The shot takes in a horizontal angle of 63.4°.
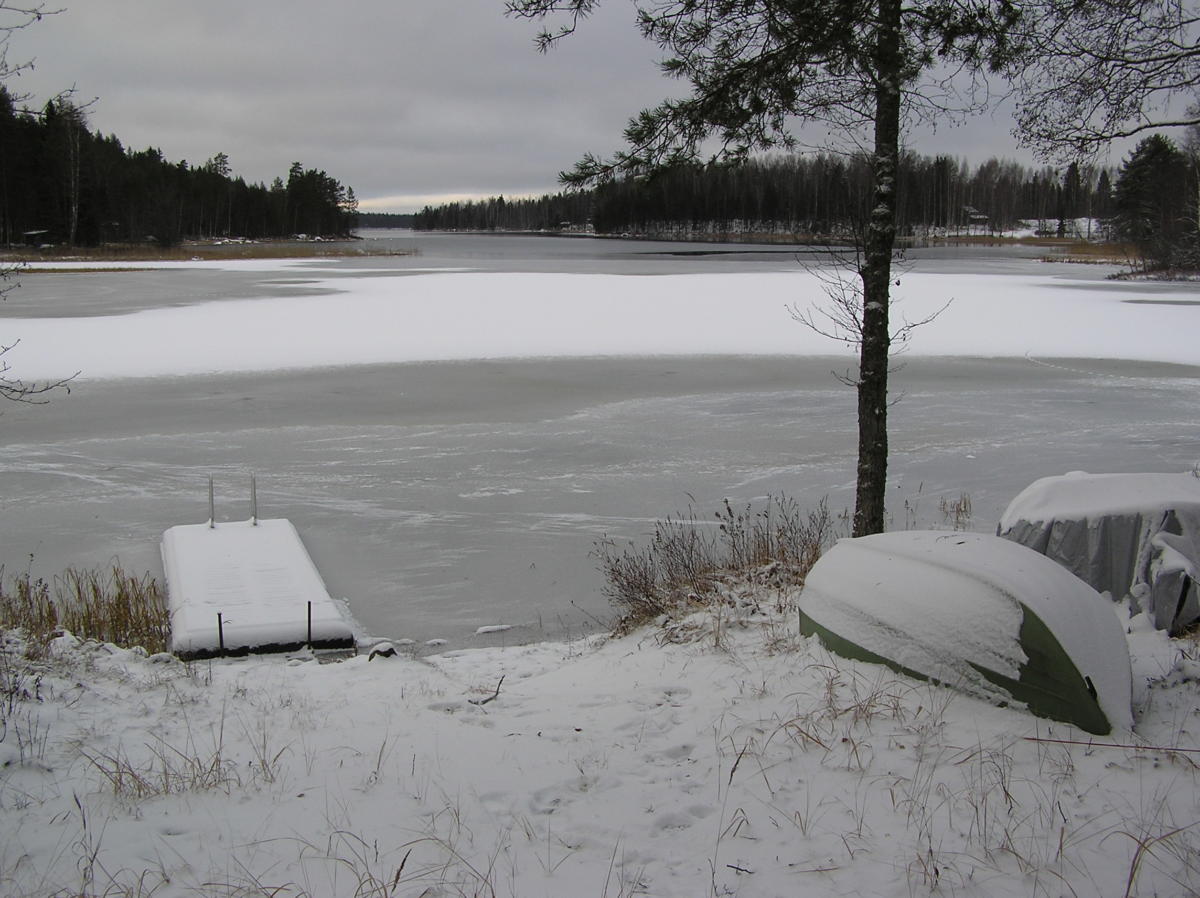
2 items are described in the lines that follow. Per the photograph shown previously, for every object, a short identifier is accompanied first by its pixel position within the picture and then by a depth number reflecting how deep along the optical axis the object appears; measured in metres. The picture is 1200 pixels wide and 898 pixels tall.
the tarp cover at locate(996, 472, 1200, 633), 5.11
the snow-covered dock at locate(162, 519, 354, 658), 6.65
